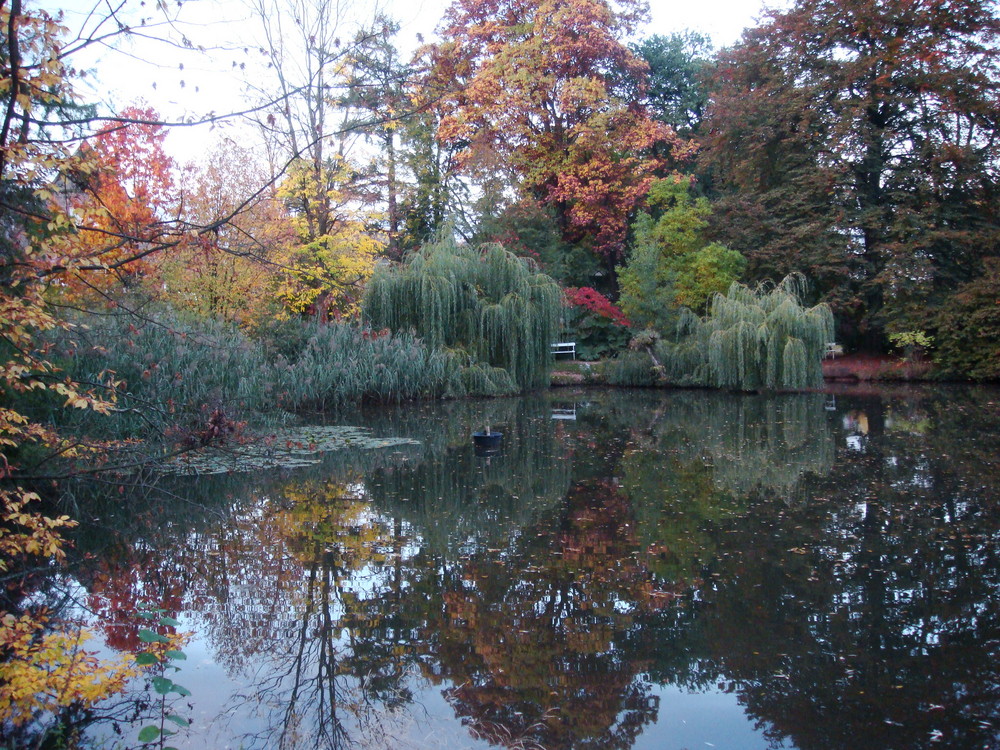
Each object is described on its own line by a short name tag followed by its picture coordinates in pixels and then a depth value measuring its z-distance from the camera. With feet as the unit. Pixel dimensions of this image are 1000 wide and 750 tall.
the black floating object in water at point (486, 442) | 31.01
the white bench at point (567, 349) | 84.99
